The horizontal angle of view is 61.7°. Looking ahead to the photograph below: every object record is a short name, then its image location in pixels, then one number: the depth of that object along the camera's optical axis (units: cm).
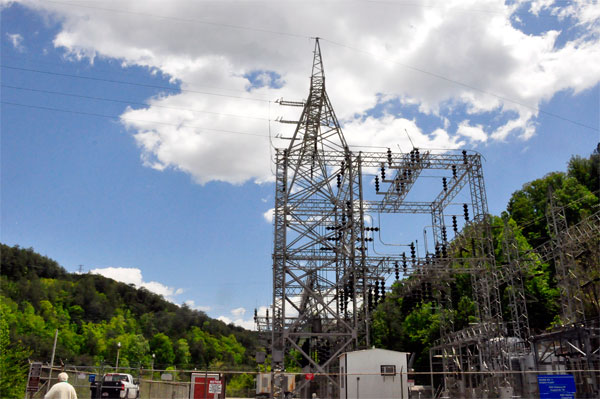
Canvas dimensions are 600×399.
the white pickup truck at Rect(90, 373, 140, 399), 2284
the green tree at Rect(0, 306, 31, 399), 3568
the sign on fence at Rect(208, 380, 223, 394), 2334
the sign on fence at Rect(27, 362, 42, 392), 1941
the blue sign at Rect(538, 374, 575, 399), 1819
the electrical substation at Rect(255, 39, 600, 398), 3244
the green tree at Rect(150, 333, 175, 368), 11038
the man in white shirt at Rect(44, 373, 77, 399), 935
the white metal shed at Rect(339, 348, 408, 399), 2541
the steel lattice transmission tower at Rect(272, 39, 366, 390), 3409
